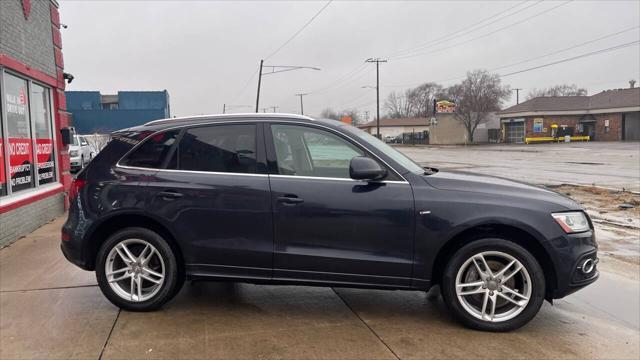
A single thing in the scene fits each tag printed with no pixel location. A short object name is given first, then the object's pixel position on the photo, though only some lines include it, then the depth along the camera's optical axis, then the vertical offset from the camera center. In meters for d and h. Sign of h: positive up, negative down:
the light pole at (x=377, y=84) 58.96 +7.01
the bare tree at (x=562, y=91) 102.59 +9.83
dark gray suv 3.75 -0.63
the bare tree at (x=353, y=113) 103.56 +6.69
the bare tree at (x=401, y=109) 119.81 +8.18
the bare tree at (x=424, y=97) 110.75 +10.19
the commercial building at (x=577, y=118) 58.66 +2.33
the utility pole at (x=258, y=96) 38.59 +4.22
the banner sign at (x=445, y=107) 71.94 +4.91
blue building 55.06 +4.86
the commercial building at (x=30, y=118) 6.97 +0.56
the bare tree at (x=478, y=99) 67.00 +5.53
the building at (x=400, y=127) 92.38 +2.74
